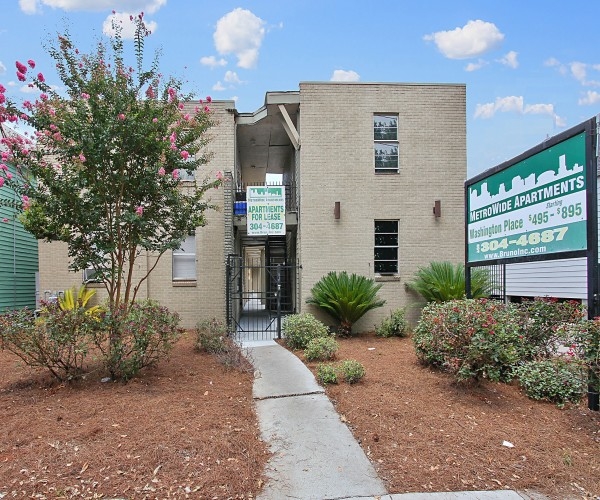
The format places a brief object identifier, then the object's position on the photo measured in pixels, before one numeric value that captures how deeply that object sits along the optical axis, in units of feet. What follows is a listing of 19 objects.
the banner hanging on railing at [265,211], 39.91
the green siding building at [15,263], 43.88
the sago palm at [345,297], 35.37
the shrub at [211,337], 27.04
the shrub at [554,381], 17.07
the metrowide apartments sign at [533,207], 16.39
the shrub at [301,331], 29.76
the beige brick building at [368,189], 38.86
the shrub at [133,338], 19.69
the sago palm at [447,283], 33.78
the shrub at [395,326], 35.78
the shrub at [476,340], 17.29
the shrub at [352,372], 19.92
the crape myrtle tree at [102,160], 19.85
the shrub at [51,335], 18.47
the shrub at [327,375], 20.16
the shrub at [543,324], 19.83
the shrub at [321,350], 25.38
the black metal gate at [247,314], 35.94
